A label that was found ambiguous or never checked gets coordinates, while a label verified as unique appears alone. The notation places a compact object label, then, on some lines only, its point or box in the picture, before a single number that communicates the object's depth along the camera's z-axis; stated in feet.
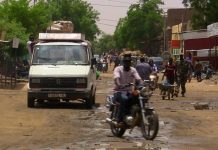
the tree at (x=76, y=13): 338.34
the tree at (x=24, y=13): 172.65
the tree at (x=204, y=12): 215.92
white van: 65.92
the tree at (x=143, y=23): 322.12
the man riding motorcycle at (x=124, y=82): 42.34
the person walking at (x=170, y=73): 85.56
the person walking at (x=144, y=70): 74.94
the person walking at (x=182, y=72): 88.69
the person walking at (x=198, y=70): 145.82
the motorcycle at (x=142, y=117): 40.91
